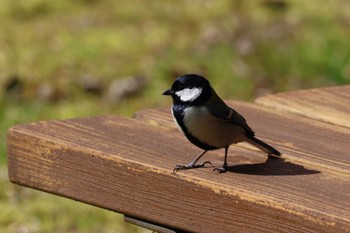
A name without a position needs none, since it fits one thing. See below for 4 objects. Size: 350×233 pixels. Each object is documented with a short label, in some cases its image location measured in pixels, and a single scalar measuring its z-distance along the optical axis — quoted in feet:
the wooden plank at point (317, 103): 20.58
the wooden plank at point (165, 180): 14.99
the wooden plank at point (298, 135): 17.49
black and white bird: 17.58
